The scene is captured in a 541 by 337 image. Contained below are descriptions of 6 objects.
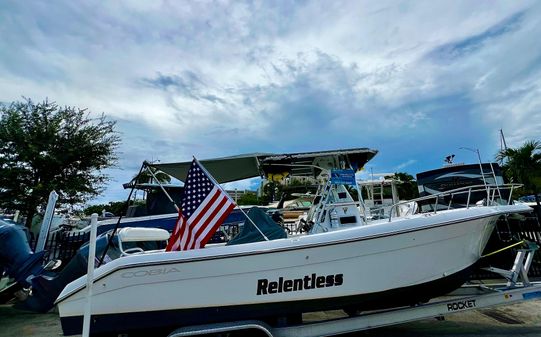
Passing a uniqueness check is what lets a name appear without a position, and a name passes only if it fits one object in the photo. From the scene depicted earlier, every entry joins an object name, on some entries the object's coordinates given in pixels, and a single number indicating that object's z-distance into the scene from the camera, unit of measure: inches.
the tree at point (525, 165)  411.9
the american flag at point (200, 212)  141.2
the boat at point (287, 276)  132.3
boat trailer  137.1
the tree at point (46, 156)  410.0
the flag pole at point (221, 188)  145.4
